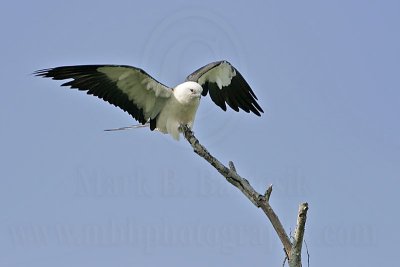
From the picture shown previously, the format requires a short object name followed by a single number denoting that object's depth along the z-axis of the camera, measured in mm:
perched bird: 24406
